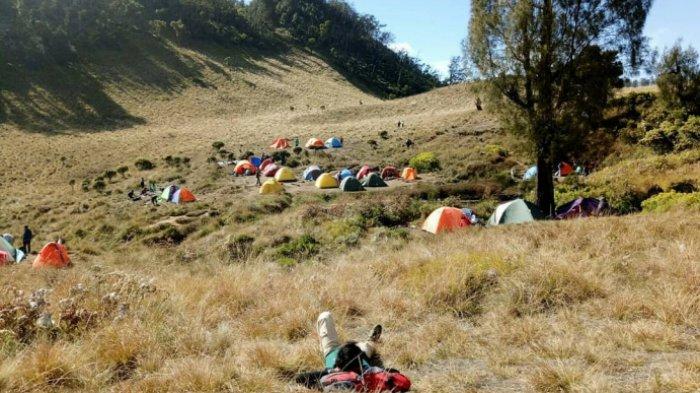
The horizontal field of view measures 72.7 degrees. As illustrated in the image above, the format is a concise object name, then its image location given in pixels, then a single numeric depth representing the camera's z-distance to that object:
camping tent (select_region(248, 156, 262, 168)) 34.69
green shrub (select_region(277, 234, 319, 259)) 14.40
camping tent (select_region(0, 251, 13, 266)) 14.77
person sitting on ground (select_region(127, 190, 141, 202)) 27.70
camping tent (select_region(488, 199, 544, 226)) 15.92
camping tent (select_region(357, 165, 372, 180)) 28.28
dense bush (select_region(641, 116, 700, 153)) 22.09
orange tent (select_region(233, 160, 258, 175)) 32.28
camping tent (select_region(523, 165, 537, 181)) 24.41
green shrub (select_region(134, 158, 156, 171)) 36.09
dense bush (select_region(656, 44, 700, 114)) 25.48
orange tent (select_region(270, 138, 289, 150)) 40.00
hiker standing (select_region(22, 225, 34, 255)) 19.72
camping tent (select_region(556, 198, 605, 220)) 16.09
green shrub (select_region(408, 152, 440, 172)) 29.67
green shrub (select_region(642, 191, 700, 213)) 12.28
